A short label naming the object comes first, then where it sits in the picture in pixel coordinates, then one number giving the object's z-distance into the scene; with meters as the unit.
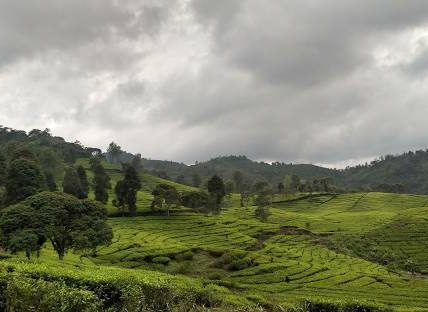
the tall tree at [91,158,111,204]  130.88
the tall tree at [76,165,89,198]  136.00
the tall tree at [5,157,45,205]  87.56
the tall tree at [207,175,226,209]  133.62
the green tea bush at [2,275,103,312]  21.56
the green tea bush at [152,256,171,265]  71.50
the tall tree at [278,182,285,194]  194.44
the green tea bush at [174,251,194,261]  74.06
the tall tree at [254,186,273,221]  133.30
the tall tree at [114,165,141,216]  121.31
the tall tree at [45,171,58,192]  125.05
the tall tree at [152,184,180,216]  119.12
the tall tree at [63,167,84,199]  124.44
